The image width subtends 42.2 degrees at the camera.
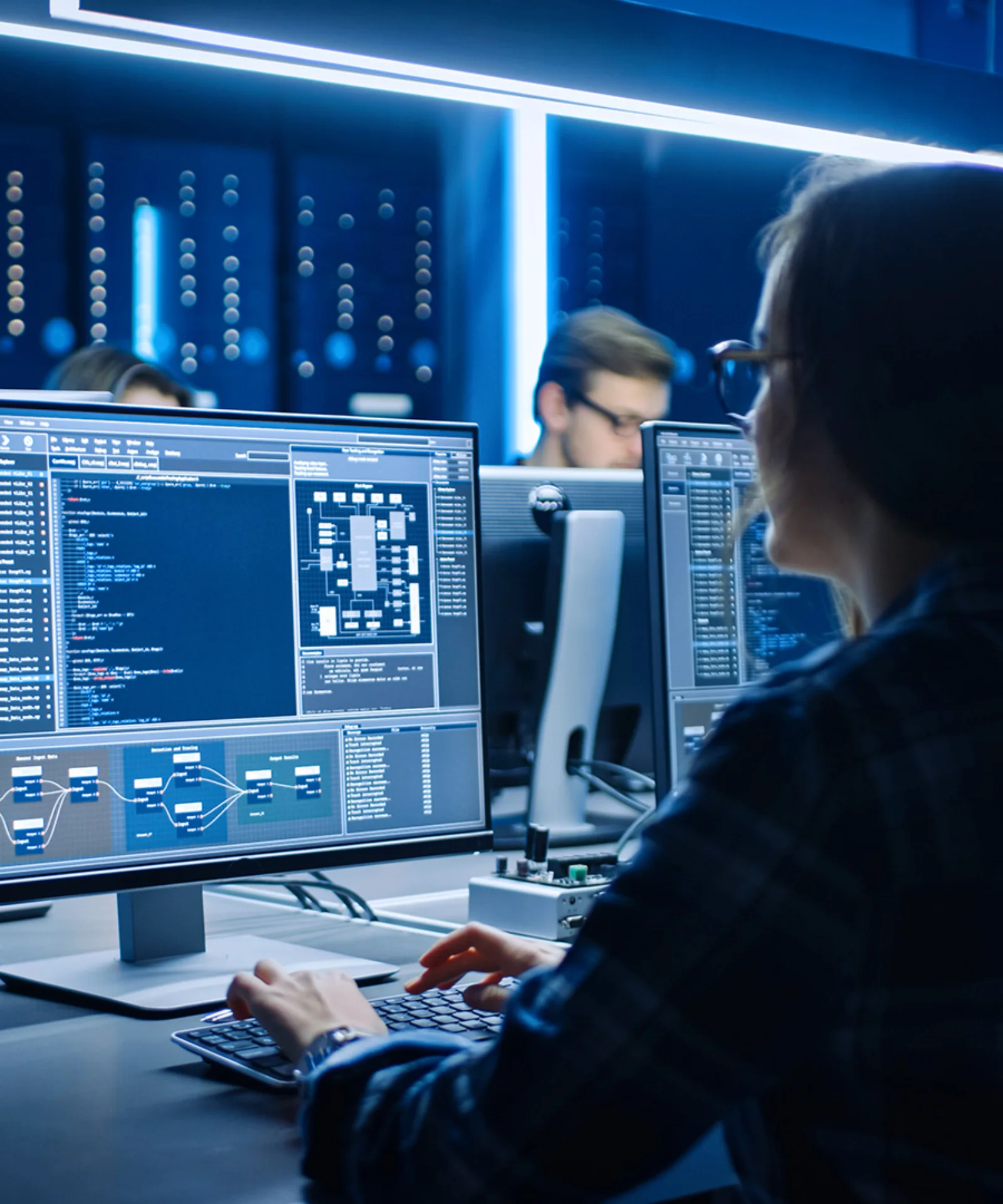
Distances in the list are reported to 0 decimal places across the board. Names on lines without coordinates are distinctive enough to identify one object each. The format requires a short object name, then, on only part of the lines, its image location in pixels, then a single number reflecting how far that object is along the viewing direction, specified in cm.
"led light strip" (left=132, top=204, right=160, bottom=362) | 421
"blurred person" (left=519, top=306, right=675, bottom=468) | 305
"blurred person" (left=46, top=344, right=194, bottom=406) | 305
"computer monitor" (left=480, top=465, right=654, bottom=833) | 169
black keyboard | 86
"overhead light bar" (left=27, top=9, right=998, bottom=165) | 144
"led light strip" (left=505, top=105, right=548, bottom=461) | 423
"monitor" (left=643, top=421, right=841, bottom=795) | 139
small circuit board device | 121
